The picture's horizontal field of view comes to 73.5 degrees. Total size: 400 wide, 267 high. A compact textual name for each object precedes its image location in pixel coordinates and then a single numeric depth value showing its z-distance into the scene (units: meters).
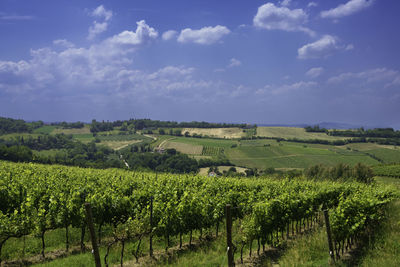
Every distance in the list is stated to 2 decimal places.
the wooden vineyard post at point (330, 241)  9.42
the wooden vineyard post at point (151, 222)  10.27
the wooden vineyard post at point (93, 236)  7.35
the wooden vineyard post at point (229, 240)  7.27
